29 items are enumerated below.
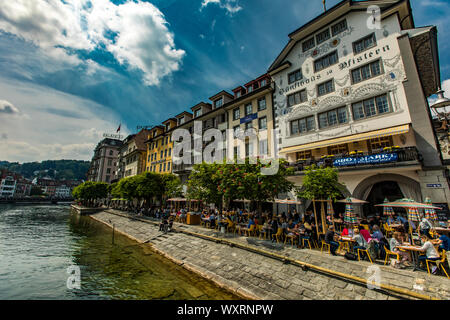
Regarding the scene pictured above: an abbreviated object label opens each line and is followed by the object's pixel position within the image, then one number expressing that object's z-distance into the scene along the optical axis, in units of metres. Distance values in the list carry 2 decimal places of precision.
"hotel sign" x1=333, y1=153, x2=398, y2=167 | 14.31
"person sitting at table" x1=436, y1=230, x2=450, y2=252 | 8.62
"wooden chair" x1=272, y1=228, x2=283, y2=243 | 13.39
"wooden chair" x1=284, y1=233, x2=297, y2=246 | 12.51
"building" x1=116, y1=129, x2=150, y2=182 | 48.97
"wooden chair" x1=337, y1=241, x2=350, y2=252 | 11.12
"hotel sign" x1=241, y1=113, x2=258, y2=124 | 25.15
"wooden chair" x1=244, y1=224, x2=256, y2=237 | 15.28
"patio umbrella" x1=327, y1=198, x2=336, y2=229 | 12.84
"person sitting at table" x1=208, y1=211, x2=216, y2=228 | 19.44
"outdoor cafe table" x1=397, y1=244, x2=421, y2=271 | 8.20
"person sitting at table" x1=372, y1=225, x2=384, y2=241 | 10.01
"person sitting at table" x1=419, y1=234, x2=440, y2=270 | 7.93
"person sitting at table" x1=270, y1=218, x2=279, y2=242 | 13.97
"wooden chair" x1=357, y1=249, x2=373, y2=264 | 9.51
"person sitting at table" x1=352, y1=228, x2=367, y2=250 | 9.82
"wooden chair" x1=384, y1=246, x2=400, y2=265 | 8.83
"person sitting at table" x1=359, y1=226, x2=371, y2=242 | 10.12
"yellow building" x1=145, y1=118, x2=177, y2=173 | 39.81
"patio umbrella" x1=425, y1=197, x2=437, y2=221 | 11.17
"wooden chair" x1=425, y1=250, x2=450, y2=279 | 7.86
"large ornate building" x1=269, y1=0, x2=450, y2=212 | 14.59
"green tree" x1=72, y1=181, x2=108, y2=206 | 54.22
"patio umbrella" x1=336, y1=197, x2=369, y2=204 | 12.54
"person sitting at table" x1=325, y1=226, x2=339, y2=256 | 10.55
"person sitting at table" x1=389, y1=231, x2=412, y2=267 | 8.74
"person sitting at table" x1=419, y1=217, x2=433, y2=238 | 10.95
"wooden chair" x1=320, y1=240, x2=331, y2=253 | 10.86
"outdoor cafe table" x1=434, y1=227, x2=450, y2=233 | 11.02
